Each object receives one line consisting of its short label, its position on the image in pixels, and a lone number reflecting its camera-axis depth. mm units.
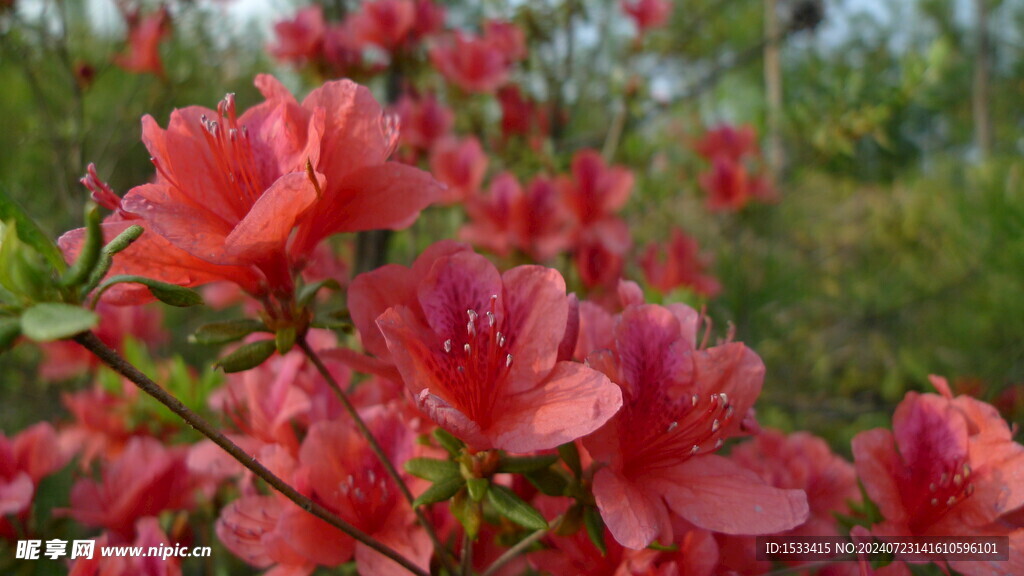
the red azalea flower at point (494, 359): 217
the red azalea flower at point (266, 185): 223
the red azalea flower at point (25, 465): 284
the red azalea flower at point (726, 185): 672
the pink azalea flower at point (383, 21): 578
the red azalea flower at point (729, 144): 710
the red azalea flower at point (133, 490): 304
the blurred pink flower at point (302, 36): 582
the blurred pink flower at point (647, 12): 662
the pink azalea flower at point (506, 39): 630
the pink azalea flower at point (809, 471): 269
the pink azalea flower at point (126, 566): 243
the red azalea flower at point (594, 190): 496
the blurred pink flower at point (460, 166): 531
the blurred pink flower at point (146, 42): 588
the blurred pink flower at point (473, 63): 617
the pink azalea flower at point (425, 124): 579
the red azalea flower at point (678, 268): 514
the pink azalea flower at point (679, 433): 225
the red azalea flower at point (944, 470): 250
